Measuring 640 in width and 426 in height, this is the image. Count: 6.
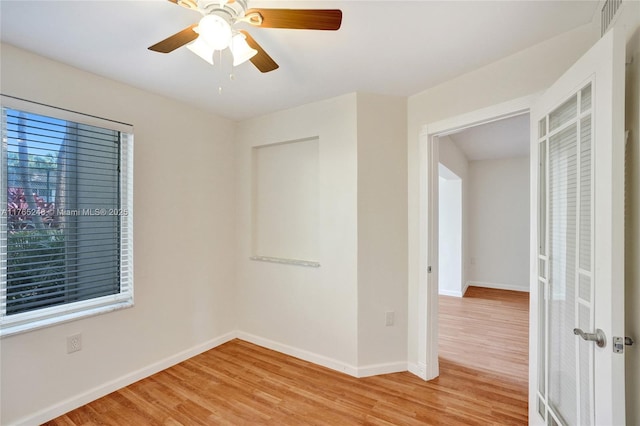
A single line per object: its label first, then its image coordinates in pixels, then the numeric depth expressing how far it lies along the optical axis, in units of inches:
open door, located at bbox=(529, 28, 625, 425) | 41.9
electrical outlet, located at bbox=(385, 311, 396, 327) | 102.4
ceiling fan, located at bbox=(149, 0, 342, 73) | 47.1
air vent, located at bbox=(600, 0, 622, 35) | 50.5
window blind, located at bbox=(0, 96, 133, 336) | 73.6
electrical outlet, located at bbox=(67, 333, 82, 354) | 81.9
